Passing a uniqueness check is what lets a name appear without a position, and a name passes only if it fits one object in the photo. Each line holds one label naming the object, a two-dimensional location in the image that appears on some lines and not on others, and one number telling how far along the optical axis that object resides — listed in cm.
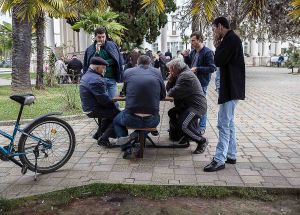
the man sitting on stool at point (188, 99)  612
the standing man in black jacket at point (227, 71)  504
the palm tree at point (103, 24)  1861
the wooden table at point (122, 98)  625
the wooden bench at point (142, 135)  586
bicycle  501
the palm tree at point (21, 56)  1281
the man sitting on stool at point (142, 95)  574
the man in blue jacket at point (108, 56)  709
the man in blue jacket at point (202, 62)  709
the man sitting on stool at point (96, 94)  630
